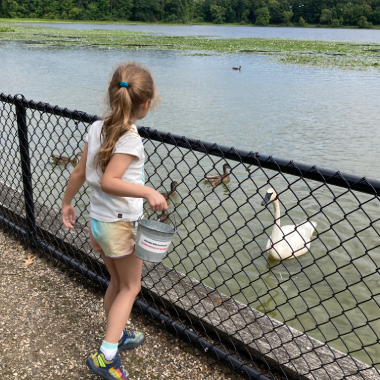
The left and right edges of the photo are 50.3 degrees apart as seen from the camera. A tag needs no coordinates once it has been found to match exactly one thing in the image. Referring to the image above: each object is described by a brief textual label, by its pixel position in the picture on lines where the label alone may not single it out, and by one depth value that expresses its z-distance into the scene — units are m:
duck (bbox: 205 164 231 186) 7.08
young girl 1.84
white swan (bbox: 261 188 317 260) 4.82
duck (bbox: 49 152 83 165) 7.16
